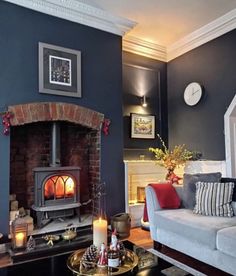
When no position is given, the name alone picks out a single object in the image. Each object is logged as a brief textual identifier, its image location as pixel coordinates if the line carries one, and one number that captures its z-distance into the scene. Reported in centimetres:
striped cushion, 262
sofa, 211
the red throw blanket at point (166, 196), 296
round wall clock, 415
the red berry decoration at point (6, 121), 283
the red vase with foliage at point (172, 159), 390
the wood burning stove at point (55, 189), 312
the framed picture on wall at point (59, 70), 313
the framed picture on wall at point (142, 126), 434
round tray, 151
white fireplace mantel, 374
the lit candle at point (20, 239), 262
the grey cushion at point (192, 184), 295
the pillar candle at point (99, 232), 172
